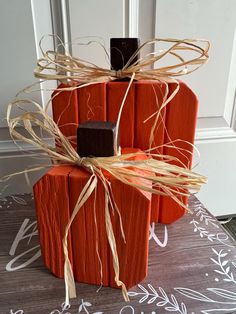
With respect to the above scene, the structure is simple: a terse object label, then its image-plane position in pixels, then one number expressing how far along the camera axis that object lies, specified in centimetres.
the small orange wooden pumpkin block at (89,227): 30
